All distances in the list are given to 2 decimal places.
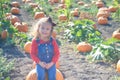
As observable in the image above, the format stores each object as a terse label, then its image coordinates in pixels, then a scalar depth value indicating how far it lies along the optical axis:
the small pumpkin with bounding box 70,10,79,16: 11.06
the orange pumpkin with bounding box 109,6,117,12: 11.77
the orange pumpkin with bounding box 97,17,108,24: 10.20
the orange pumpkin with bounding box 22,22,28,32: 8.98
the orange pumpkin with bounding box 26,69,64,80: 5.31
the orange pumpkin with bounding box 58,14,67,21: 10.26
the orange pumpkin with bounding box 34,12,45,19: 10.66
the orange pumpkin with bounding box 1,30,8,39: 7.96
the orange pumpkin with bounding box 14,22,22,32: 8.88
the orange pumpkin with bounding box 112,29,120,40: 8.42
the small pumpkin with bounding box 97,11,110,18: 10.72
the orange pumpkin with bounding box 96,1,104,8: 12.59
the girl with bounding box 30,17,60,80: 5.02
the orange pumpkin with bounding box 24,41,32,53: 7.27
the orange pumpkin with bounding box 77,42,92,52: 7.41
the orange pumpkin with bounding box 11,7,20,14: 11.44
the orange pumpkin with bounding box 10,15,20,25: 9.49
